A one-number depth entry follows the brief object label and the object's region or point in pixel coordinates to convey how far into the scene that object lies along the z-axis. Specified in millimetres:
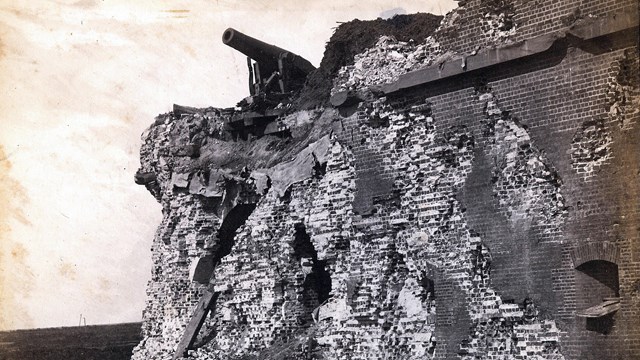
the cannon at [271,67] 17734
